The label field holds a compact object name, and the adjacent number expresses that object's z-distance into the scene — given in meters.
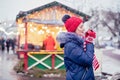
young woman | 1.40
